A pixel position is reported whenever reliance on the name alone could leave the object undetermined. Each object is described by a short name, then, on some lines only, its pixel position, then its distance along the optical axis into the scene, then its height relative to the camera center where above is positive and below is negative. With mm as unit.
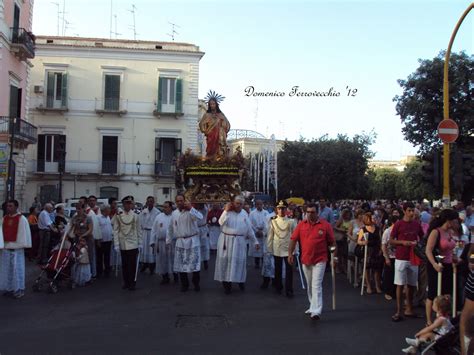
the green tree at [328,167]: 47562 +2695
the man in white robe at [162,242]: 12912 -1009
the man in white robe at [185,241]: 11547 -873
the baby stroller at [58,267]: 11422 -1407
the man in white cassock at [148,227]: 14188 -739
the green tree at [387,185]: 79894 +2249
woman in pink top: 7867 -606
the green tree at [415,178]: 33006 +1381
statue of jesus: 18594 +2193
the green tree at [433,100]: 27750 +4947
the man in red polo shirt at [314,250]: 8922 -780
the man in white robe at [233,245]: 11483 -936
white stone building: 38750 +5653
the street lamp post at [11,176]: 25156 +788
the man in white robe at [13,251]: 10664 -1065
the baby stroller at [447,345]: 6234 -1519
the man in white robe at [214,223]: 16609 -716
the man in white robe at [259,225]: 14156 -662
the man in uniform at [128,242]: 11742 -939
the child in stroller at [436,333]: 6285 -1421
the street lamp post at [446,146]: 13664 +1335
